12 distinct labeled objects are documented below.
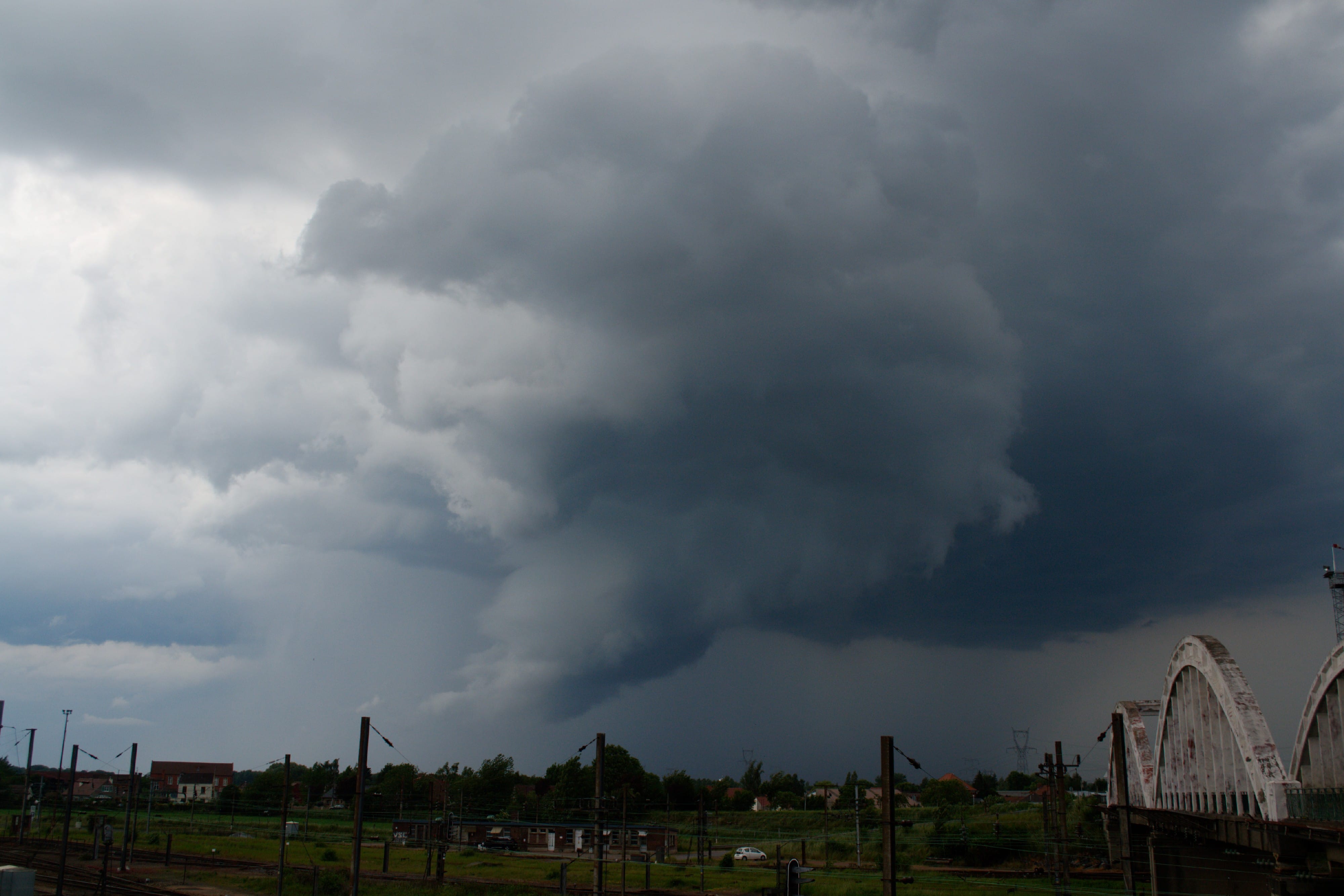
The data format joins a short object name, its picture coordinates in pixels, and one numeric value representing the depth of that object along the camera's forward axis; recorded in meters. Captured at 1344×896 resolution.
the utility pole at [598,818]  37.03
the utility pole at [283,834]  46.53
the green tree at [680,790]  155.00
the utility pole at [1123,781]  31.97
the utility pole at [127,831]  64.44
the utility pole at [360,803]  38.78
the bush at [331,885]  54.94
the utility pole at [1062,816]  37.78
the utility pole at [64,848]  45.28
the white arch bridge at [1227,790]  40.91
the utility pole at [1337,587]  84.88
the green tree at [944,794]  148.25
